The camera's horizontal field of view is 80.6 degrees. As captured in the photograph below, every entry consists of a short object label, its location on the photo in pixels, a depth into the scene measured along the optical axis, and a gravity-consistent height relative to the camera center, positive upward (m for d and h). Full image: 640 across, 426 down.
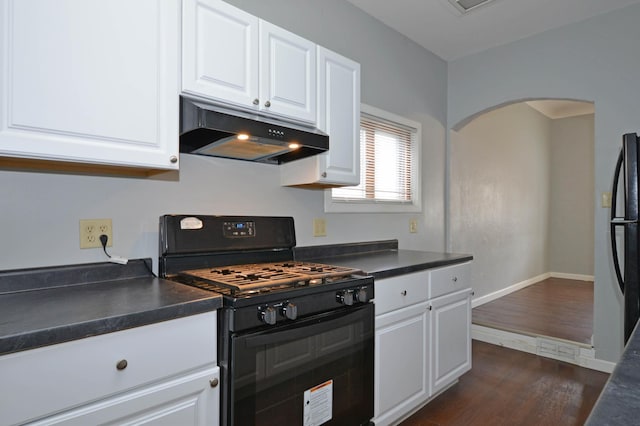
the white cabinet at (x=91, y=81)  1.12 +0.46
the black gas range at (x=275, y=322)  1.27 -0.39
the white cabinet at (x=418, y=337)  1.90 -0.67
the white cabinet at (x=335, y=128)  2.03 +0.51
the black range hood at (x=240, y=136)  1.45 +0.36
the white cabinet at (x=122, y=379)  0.90 -0.43
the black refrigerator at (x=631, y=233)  2.19 -0.08
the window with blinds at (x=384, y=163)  2.82 +0.45
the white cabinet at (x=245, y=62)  1.51 +0.70
